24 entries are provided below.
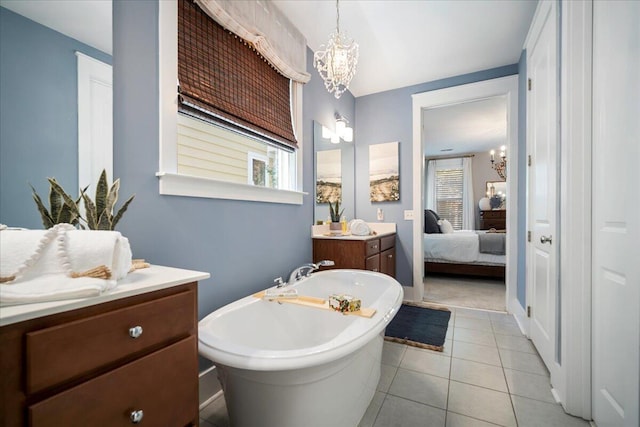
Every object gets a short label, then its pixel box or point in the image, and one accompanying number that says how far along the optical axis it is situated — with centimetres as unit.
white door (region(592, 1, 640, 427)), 103
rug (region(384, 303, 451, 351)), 223
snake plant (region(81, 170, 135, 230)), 98
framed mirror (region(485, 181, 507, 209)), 653
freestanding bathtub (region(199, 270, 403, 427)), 95
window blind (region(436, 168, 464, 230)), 723
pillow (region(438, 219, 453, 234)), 490
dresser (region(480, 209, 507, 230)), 624
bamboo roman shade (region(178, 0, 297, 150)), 147
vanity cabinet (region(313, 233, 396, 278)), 247
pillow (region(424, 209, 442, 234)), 484
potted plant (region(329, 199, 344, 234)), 286
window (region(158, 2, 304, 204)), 137
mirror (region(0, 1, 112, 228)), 91
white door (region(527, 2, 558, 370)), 171
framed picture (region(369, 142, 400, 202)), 344
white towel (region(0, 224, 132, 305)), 64
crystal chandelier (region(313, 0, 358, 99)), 179
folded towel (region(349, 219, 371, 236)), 282
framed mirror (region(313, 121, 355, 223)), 279
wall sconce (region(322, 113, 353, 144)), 299
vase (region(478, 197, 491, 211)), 667
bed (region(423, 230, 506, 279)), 412
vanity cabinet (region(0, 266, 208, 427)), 57
